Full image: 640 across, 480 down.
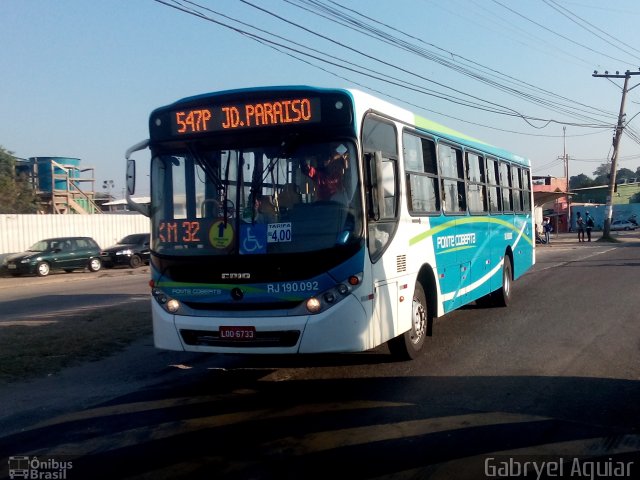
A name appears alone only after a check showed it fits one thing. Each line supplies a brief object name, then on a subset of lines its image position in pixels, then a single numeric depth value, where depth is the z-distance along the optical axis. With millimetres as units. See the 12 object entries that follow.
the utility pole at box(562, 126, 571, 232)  75375
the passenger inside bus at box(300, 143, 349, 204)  7309
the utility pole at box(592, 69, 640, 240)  43969
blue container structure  45406
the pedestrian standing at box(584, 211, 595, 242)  44500
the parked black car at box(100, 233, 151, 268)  30953
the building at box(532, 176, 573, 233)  76106
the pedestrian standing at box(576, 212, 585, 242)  45375
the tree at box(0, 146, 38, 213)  37906
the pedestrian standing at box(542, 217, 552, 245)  42906
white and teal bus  7254
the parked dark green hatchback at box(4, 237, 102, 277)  28172
